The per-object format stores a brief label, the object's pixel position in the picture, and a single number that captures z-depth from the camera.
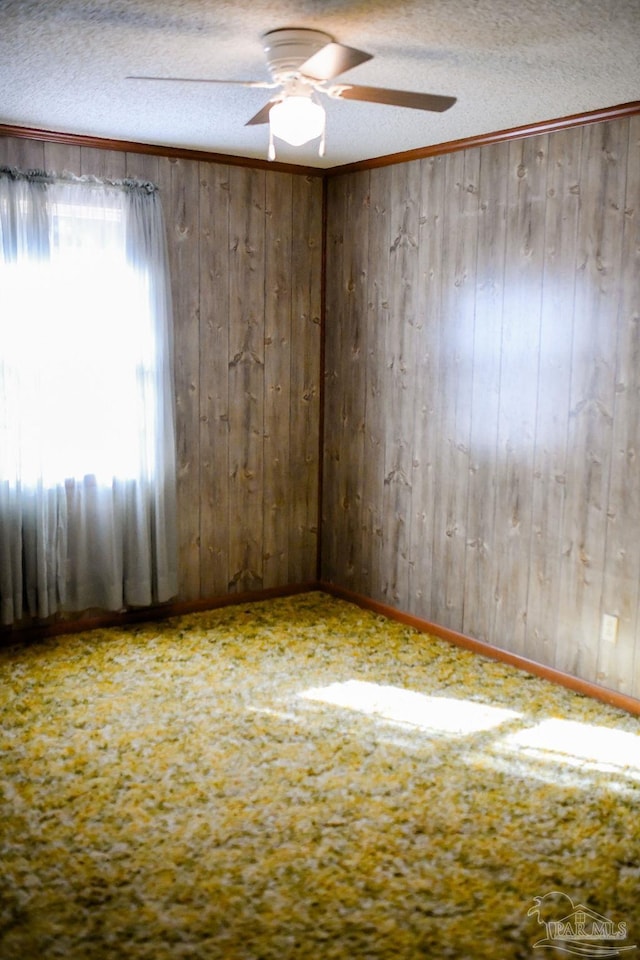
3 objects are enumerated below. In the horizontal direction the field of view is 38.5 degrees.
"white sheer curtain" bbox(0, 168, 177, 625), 4.40
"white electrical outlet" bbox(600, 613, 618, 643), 3.98
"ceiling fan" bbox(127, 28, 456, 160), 2.84
